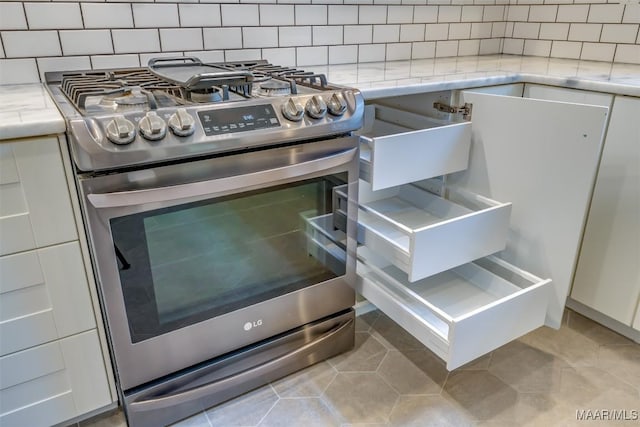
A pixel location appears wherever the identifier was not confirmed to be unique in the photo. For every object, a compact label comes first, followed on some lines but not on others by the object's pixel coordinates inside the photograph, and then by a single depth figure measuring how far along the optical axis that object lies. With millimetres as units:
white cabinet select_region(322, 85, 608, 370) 1245
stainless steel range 1006
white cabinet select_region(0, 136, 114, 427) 994
